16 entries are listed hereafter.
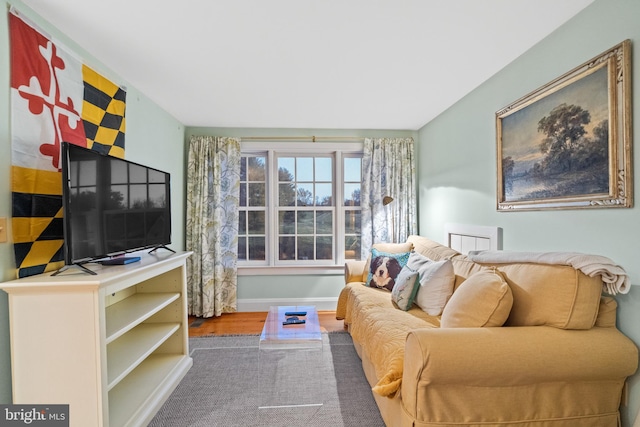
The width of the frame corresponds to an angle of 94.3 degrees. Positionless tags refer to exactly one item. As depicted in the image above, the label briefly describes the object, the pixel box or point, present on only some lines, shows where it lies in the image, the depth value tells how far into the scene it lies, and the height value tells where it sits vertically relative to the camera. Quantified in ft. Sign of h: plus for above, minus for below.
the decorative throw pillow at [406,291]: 7.89 -2.07
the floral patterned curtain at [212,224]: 12.12 -0.34
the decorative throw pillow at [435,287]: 7.36 -1.87
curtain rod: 12.70 +3.30
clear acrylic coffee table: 6.84 -4.20
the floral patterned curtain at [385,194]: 12.80 +0.86
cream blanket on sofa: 4.62 -0.87
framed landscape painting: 4.79 +1.39
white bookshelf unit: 4.82 -2.05
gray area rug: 6.19 -4.25
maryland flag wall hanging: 5.17 +1.66
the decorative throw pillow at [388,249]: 10.73 -1.31
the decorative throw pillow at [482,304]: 5.09 -1.61
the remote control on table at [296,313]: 8.60 -2.88
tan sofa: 4.38 -2.24
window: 13.06 +0.35
